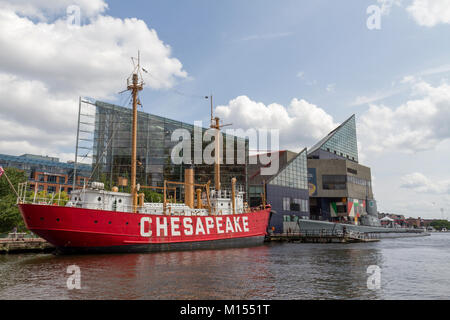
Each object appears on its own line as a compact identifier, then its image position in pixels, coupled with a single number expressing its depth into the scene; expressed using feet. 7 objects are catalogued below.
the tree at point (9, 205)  101.65
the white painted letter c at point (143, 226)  86.43
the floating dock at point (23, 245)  90.79
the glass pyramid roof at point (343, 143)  257.79
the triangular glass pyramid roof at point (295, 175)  188.03
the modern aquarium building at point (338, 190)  222.89
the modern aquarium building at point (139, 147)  175.63
